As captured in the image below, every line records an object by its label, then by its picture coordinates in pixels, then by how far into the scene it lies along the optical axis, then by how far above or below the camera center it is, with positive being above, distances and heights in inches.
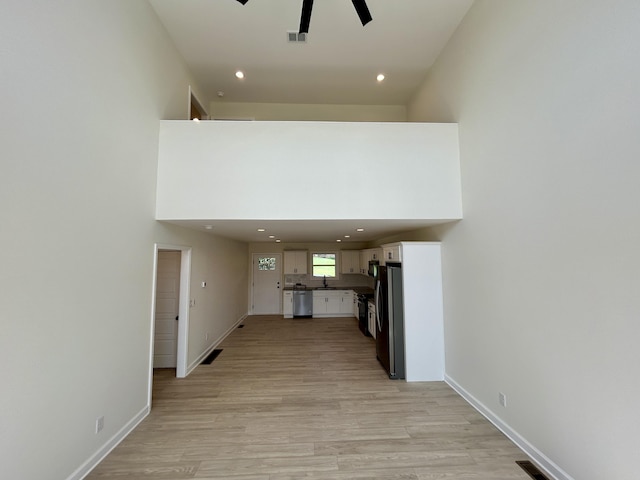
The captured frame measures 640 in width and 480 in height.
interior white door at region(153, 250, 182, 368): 167.8 -31.1
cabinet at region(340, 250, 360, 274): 335.0 +5.9
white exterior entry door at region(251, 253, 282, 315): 335.3 -23.1
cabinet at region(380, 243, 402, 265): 158.7 +8.1
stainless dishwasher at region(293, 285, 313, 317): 313.3 -46.2
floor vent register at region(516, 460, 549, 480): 80.6 -66.8
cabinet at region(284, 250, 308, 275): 331.3 +5.3
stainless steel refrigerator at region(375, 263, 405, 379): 151.6 -33.7
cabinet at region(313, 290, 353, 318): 315.9 -46.1
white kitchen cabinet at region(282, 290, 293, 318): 314.7 -46.4
